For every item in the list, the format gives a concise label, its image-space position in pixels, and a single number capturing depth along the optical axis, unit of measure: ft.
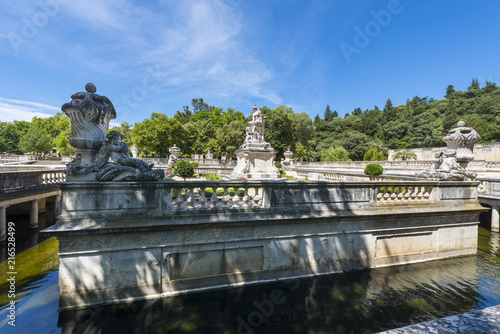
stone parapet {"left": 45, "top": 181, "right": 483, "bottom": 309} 15.67
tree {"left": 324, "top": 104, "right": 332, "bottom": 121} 359.91
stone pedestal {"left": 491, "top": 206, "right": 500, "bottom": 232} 35.55
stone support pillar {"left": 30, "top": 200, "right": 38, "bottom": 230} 35.53
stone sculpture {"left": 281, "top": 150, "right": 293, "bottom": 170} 100.23
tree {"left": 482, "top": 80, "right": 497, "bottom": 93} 207.10
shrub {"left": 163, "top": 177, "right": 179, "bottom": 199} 19.32
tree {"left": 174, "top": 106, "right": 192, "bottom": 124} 260.03
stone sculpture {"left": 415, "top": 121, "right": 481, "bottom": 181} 25.27
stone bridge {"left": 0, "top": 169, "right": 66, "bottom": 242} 30.30
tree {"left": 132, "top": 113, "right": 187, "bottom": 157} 142.61
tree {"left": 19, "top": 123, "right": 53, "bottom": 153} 153.99
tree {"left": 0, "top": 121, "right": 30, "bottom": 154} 190.60
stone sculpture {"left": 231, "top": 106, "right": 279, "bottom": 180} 58.34
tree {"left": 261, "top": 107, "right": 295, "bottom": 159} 160.04
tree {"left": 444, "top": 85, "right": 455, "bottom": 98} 331.49
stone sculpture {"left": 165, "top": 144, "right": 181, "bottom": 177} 84.41
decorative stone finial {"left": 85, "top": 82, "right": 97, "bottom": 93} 17.80
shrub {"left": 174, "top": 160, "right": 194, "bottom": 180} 55.72
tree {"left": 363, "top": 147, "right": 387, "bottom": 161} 146.72
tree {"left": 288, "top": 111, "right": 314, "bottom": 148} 183.34
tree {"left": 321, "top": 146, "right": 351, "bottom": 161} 160.89
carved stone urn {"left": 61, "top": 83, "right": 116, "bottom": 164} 16.79
